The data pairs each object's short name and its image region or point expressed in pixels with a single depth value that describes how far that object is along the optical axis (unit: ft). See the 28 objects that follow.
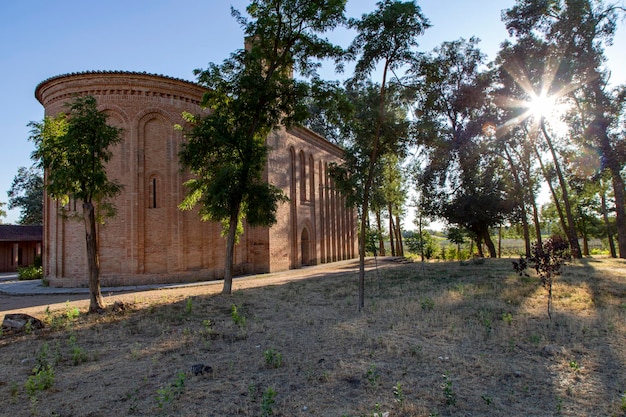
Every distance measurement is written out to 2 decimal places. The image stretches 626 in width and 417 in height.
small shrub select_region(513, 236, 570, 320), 28.19
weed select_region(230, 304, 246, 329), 26.82
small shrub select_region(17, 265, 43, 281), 74.02
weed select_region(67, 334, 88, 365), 19.60
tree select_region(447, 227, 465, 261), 94.99
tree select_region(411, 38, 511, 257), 76.38
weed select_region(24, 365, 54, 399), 15.60
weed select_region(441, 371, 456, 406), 13.76
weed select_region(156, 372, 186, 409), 14.06
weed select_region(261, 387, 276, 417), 13.30
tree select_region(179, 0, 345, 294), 38.58
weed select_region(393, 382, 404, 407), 13.69
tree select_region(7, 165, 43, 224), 123.75
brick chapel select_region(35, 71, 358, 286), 58.39
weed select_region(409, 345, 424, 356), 19.42
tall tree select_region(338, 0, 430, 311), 30.04
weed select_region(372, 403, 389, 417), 12.59
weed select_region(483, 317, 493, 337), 22.61
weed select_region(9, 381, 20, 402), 15.44
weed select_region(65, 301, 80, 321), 30.12
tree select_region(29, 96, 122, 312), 30.27
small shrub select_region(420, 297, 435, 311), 30.96
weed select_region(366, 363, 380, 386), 15.76
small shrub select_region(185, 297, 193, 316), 31.16
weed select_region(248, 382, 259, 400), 14.92
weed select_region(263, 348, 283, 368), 18.28
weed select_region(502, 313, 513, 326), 25.44
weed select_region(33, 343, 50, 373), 18.33
